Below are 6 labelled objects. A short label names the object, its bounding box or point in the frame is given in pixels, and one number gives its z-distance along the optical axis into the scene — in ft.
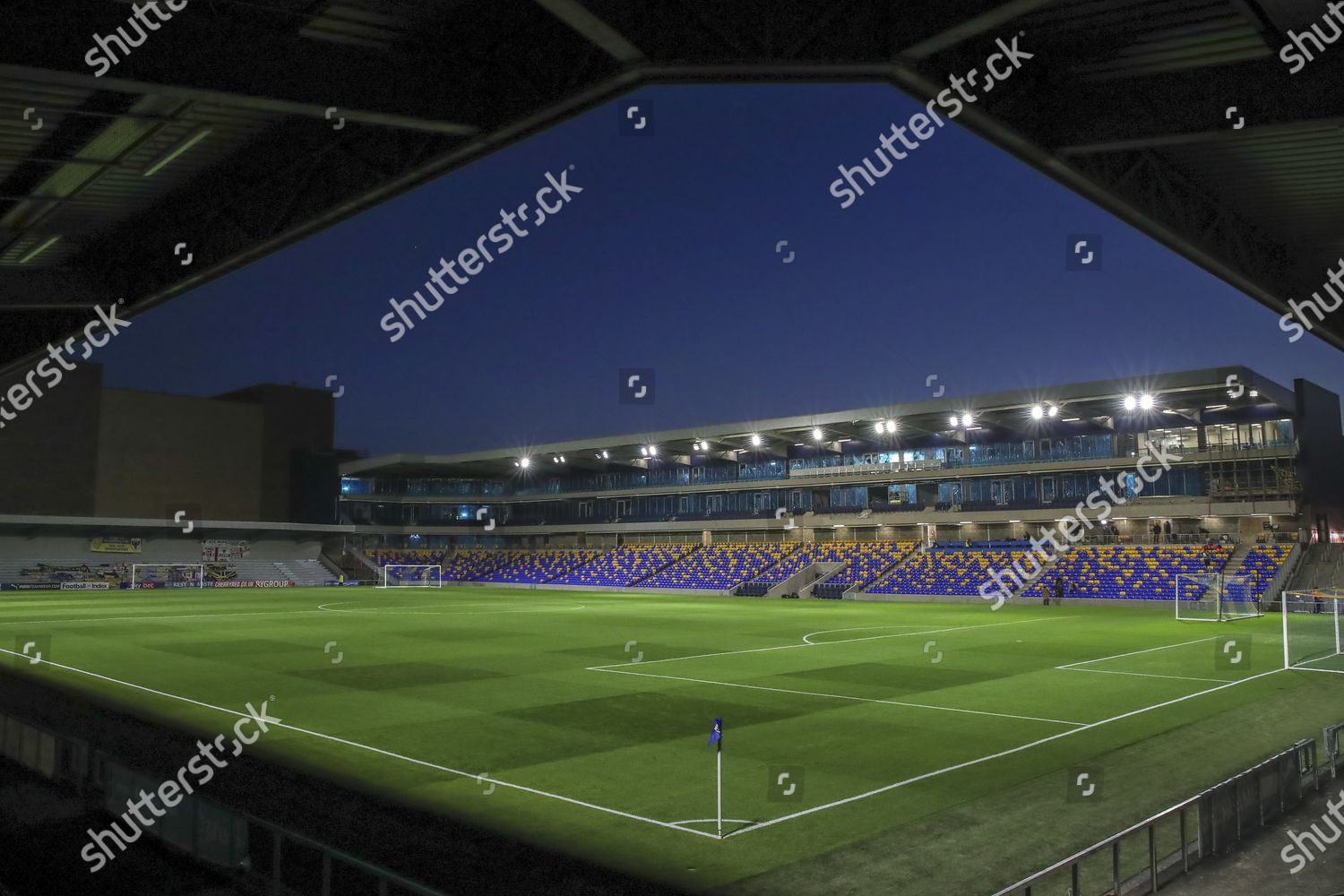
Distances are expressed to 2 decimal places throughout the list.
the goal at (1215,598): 143.20
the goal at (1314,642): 82.17
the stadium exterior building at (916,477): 183.01
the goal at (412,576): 299.50
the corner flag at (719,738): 33.47
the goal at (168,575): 269.03
